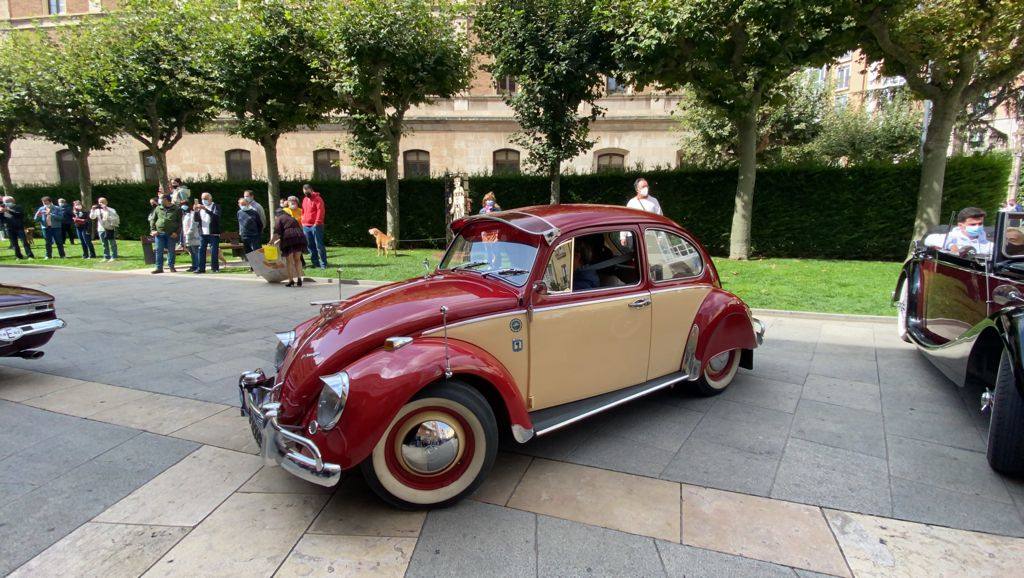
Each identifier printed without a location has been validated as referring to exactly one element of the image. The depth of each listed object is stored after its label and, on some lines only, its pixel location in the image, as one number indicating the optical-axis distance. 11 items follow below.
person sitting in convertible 5.03
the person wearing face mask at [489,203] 12.43
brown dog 14.79
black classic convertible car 3.07
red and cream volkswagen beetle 2.59
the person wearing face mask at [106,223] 13.80
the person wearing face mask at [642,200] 7.45
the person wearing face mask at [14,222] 14.30
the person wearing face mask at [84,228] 14.38
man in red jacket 12.43
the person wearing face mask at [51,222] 14.61
